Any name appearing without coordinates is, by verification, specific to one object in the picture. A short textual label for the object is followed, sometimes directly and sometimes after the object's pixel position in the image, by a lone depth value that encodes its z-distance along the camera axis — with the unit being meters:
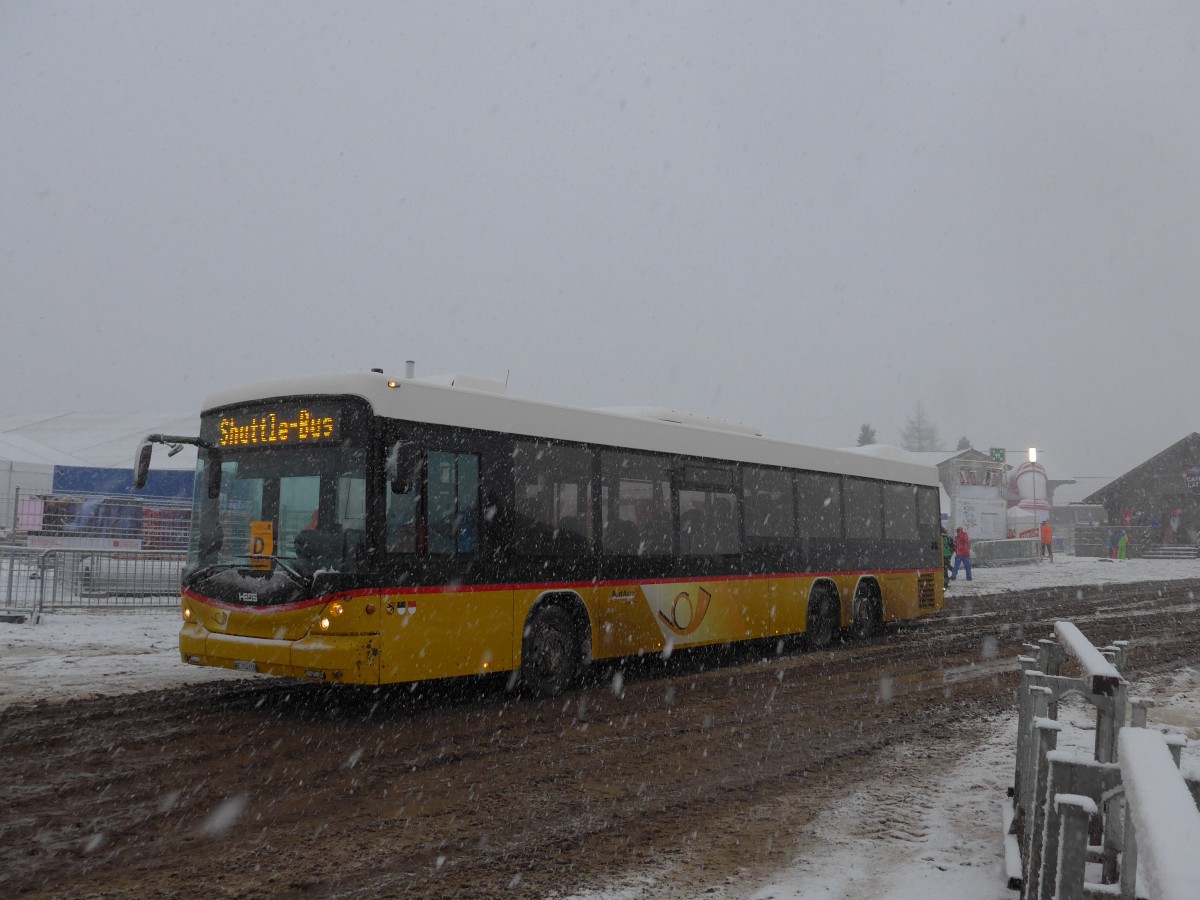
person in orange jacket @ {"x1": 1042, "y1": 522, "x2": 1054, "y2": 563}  41.97
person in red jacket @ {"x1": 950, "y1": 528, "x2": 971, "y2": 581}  31.59
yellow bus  8.50
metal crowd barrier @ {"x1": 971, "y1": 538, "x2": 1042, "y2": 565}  40.62
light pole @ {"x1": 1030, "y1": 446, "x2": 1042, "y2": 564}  55.75
